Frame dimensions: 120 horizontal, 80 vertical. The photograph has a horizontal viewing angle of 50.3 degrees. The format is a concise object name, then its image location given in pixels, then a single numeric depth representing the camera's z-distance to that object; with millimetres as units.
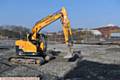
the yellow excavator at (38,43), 7921
